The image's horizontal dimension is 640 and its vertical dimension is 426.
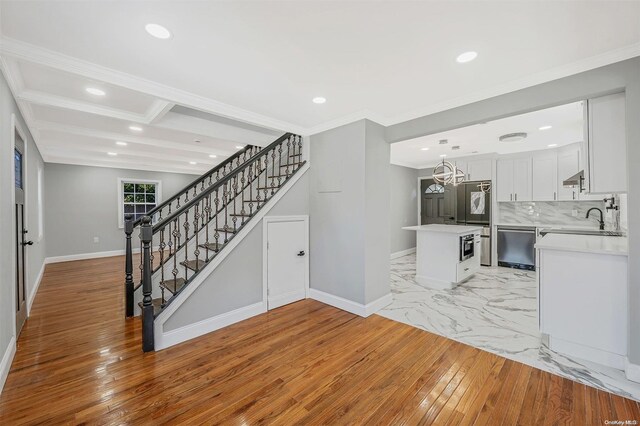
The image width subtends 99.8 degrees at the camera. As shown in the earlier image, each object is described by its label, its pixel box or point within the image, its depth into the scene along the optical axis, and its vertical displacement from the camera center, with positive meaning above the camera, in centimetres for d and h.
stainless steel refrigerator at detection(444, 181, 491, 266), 628 +7
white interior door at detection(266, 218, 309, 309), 373 -71
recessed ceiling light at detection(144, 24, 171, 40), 184 +127
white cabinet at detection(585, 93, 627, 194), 231 +57
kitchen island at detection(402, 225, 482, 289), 452 -78
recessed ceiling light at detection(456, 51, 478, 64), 216 +126
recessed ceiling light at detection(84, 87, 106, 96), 275 +128
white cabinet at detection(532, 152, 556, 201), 563 +71
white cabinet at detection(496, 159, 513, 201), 611 +70
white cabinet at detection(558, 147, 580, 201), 536 +84
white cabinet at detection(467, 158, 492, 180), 633 +99
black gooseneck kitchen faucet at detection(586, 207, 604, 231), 507 -14
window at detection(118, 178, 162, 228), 768 +50
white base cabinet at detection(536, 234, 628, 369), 234 -82
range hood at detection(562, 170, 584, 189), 377 +43
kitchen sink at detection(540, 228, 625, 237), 371 -34
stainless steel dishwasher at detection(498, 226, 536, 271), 571 -81
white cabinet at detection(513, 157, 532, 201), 591 +70
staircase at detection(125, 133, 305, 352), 265 -18
